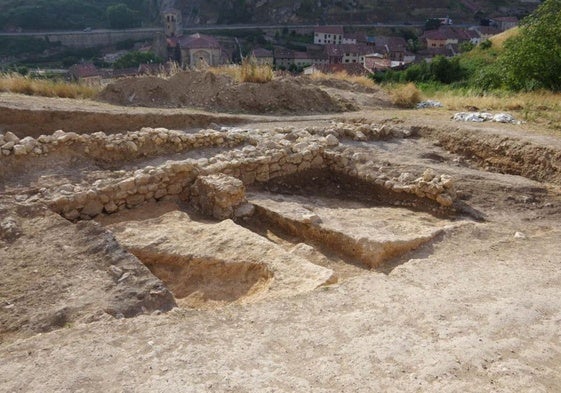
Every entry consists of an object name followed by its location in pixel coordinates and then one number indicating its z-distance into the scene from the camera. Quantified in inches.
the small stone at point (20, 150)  299.0
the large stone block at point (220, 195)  281.9
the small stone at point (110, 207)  283.0
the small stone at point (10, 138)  307.3
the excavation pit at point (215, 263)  204.2
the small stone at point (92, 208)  276.8
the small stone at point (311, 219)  261.0
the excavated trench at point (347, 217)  235.9
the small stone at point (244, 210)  286.0
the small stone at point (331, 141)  358.9
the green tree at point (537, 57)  599.5
